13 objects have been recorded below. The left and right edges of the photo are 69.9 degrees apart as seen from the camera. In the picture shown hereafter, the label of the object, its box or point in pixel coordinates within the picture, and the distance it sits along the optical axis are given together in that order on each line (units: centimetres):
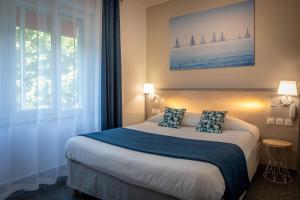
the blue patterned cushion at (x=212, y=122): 292
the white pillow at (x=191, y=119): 330
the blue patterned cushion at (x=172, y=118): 328
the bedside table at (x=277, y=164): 280
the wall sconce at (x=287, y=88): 270
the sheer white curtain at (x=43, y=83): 241
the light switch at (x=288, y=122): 294
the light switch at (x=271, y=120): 307
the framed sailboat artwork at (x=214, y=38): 324
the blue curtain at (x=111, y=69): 340
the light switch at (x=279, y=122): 300
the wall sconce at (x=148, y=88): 409
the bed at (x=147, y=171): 156
